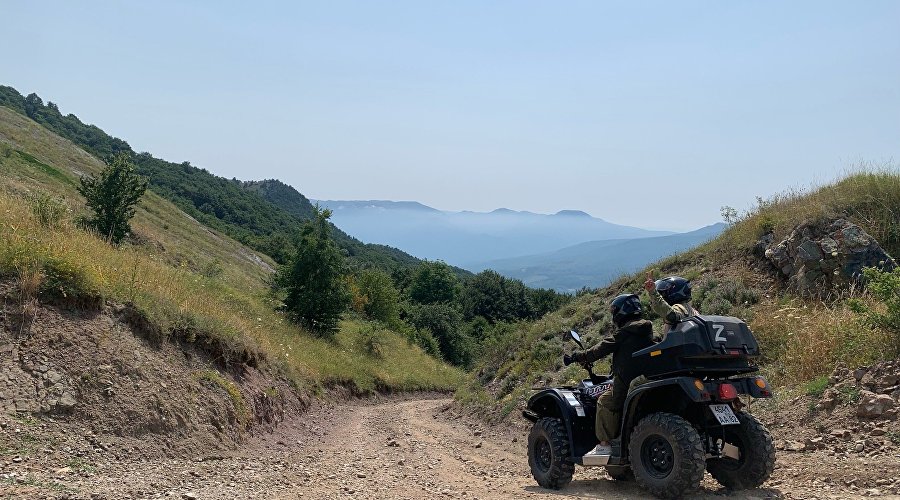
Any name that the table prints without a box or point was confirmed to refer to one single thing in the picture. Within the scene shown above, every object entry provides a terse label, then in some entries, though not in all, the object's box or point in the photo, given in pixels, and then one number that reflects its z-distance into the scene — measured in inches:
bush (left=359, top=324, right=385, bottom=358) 1273.4
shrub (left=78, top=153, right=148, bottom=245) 848.3
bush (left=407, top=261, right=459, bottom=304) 3366.1
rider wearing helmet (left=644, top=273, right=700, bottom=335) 251.0
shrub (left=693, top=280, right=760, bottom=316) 505.7
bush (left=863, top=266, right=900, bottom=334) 317.1
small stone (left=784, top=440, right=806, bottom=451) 292.5
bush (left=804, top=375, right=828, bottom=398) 326.3
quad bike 225.0
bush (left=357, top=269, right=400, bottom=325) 2133.4
